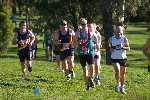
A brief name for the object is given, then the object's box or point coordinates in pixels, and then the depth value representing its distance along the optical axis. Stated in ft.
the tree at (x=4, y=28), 107.55
